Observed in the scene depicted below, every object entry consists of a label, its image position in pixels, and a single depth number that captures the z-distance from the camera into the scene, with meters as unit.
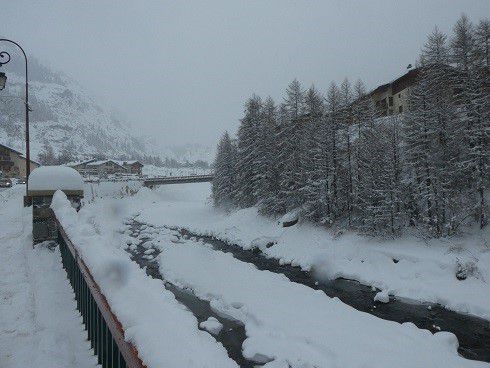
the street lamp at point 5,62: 9.56
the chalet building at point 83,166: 99.44
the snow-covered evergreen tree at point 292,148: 35.56
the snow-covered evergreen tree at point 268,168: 37.66
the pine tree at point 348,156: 30.78
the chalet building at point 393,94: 44.86
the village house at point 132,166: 115.88
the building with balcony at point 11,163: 65.62
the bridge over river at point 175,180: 81.81
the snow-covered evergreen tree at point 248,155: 42.69
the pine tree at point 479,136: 23.77
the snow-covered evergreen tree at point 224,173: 51.56
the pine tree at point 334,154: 31.31
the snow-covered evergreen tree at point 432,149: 25.03
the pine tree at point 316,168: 31.59
